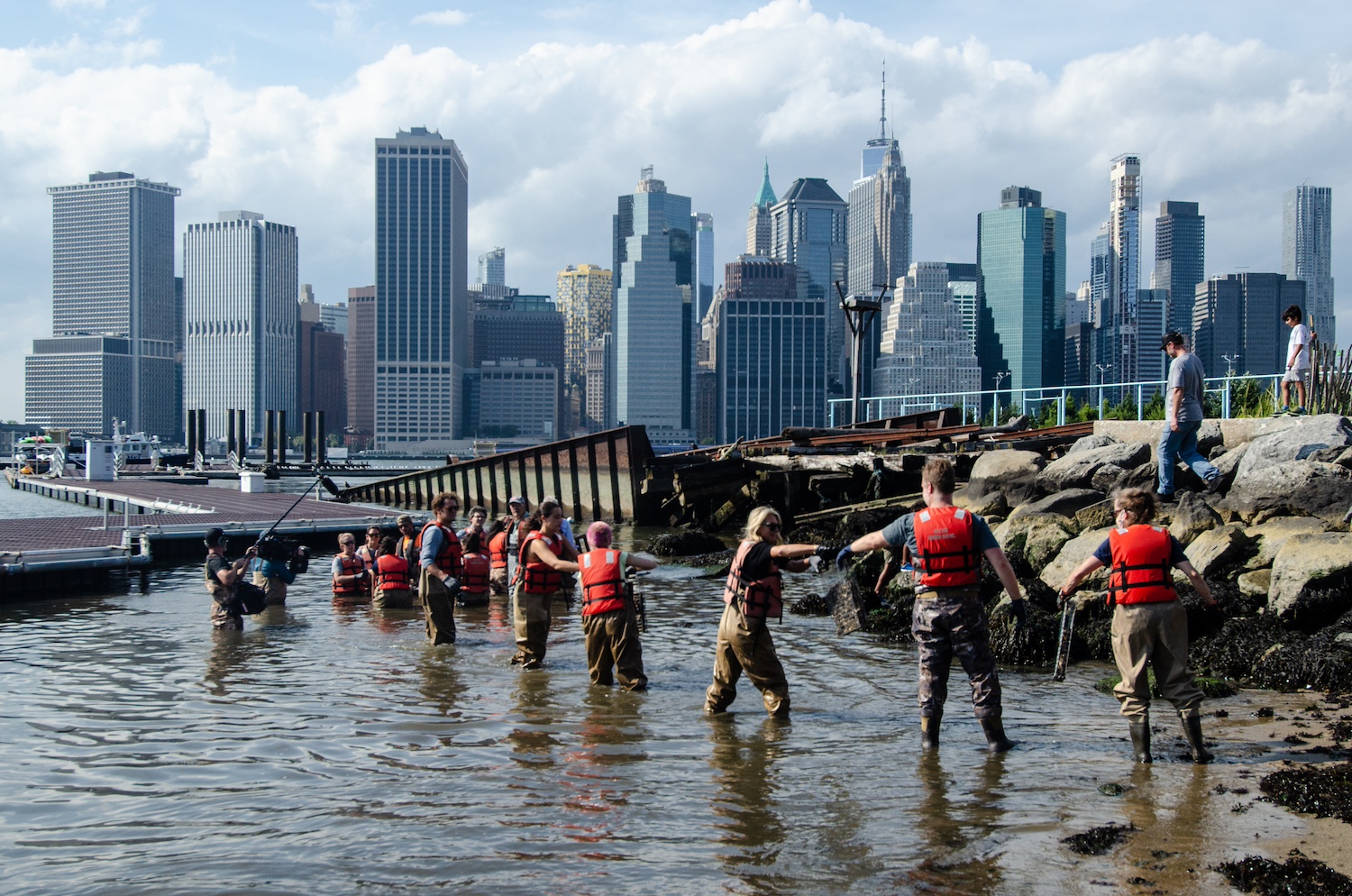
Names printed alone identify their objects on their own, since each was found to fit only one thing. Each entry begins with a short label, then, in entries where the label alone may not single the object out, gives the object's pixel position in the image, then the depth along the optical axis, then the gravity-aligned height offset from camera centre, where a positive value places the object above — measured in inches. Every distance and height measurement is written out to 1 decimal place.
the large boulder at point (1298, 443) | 601.0 -2.9
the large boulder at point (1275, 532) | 493.7 -43.4
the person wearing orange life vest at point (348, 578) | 687.1 -88.1
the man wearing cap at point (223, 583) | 546.9 -72.9
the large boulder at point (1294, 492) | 541.3 -27.3
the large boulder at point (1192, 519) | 541.6 -40.3
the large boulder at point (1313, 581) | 428.8 -56.7
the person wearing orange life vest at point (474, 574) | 660.7 -83.0
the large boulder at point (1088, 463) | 696.4 -16.5
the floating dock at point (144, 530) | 722.8 -85.0
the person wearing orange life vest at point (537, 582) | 426.9 -57.2
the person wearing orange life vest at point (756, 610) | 341.4 -53.5
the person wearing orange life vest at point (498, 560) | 687.2 -77.5
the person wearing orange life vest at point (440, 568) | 486.6 -58.9
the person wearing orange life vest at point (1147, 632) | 298.8 -52.6
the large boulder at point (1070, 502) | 631.2 -37.1
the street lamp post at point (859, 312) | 1331.2 +151.3
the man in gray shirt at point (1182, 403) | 557.9 +17.0
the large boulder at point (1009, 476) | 754.8 -27.0
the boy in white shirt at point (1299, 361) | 684.1 +48.2
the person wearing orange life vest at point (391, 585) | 644.7 -86.4
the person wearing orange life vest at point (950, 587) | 307.1 -41.5
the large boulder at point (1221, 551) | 499.5 -51.3
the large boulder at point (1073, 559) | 521.7 -57.8
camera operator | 608.1 -71.9
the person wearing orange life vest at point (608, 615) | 387.2 -64.1
